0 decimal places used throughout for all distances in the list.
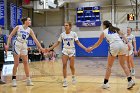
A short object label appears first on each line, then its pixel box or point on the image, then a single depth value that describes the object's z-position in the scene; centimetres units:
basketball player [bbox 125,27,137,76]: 936
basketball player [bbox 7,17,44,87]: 758
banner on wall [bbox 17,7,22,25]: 2570
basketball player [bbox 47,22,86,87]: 769
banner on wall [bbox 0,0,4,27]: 2264
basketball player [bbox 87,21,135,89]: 686
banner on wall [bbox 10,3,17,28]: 2489
